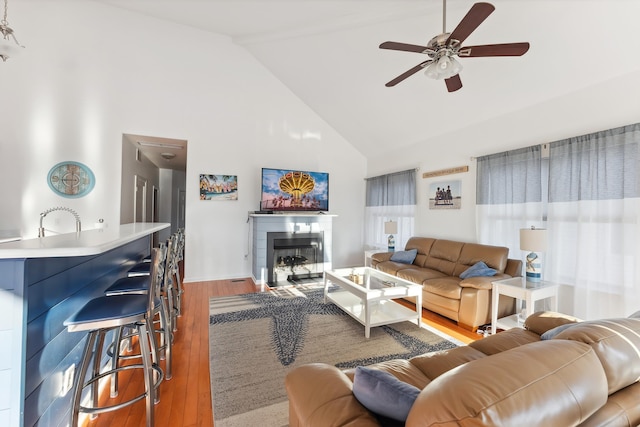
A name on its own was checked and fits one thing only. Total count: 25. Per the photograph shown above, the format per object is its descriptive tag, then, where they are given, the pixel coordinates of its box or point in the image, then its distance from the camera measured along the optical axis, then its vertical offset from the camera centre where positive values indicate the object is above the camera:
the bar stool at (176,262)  3.02 -0.56
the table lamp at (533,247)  2.64 -0.29
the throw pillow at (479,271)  3.09 -0.63
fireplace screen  4.77 -0.79
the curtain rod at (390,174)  4.74 +0.83
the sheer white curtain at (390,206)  4.91 +0.18
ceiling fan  1.90 +1.23
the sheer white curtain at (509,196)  3.09 +0.27
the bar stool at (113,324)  1.34 -0.59
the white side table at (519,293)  2.58 -0.74
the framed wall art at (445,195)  4.09 +0.34
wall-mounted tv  4.99 +0.46
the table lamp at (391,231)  4.98 -0.29
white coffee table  2.74 -0.88
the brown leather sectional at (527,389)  0.63 -0.46
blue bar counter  1.11 -0.53
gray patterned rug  1.81 -1.24
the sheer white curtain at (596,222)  2.37 -0.03
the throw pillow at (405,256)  4.32 -0.66
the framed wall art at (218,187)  4.78 +0.47
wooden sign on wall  3.97 +0.71
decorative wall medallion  3.91 +0.46
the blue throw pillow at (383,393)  0.86 -0.59
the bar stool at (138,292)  1.87 -0.71
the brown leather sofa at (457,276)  2.87 -0.77
